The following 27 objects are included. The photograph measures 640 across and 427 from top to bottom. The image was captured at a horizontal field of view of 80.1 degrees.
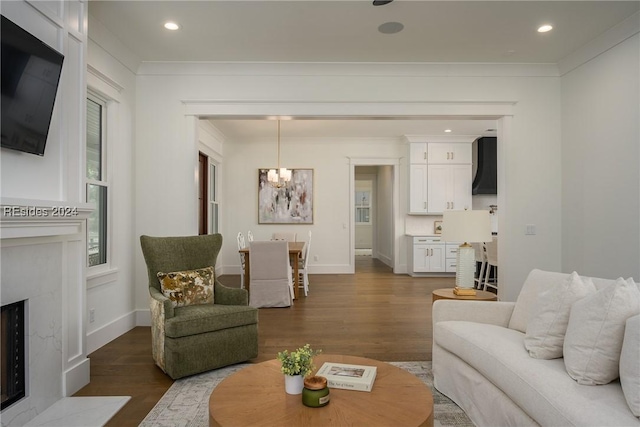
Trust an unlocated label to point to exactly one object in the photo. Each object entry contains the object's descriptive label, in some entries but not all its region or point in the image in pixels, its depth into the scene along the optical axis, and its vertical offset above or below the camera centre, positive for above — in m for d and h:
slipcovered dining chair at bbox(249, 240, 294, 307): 5.02 -0.81
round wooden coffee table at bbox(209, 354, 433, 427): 1.45 -0.78
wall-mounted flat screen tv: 1.94 +0.72
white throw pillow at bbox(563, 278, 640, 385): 1.62 -0.52
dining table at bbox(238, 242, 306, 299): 5.46 -0.69
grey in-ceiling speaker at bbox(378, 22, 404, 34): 3.38 +1.71
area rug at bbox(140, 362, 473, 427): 2.19 -1.18
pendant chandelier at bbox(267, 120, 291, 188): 6.46 +0.70
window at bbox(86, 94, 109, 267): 3.55 +0.36
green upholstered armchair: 2.75 -0.79
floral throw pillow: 3.12 -0.58
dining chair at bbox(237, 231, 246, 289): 5.73 -0.62
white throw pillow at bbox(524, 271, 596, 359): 1.91 -0.53
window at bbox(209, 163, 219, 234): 6.99 +0.35
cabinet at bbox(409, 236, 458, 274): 7.32 -0.78
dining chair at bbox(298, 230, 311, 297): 5.77 -0.82
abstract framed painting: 7.74 +0.34
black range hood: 7.52 +0.96
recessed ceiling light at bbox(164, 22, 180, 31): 3.37 +1.72
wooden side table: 2.97 -0.64
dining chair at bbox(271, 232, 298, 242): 7.13 -0.36
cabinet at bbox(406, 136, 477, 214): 7.53 +0.84
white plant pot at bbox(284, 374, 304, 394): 1.67 -0.74
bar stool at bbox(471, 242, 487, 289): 6.08 -0.68
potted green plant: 1.66 -0.66
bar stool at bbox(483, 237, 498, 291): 5.62 -0.60
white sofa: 1.48 -0.74
